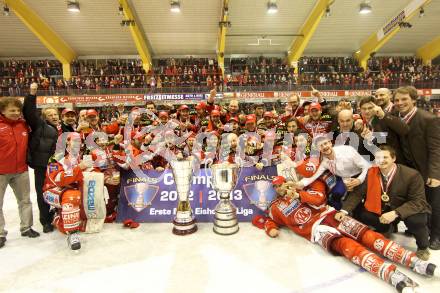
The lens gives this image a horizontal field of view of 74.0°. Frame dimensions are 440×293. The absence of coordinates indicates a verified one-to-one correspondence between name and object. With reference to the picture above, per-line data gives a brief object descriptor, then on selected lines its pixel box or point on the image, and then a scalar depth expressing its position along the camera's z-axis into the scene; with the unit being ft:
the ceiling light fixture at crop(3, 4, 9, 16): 46.49
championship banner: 12.76
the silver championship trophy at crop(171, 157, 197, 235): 11.39
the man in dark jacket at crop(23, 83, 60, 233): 11.80
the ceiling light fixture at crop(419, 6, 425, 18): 52.20
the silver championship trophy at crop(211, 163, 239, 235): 11.30
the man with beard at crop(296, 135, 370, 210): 10.75
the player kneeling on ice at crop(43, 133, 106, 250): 10.57
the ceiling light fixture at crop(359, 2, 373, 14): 53.01
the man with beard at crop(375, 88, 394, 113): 11.87
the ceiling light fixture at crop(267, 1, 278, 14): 51.03
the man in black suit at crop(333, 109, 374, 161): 11.93
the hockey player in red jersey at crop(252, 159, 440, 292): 7.81
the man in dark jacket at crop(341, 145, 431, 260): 8.98
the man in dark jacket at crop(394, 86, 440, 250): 9.78
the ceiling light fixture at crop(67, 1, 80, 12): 47.85
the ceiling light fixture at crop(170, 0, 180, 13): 48.82
